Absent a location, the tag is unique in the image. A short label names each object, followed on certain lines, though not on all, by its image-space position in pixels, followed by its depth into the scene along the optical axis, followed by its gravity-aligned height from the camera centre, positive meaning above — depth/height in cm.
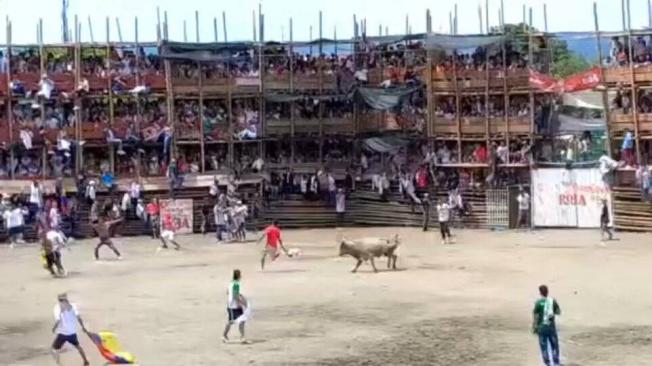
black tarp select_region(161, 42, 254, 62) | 4897 +622
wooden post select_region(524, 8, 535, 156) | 4722 +493
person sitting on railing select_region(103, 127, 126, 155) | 4812 +275
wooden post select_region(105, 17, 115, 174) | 4834 +443
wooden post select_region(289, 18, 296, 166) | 5044 +406
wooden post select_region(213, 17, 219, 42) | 5195 +754
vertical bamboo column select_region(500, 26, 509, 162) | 4773 +370
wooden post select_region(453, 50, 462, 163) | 4875 +315
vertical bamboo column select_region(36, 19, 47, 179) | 4766 +535
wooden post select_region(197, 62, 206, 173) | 4919 +344
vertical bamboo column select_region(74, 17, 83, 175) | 4794 +364
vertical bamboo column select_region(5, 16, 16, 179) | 4712 +398
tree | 4803 +591
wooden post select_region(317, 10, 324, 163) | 5066 +406
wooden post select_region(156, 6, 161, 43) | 4894 +692
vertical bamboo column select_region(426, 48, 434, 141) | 4938 +411
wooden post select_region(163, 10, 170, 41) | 4918 +709
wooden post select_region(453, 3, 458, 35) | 5147 +721
